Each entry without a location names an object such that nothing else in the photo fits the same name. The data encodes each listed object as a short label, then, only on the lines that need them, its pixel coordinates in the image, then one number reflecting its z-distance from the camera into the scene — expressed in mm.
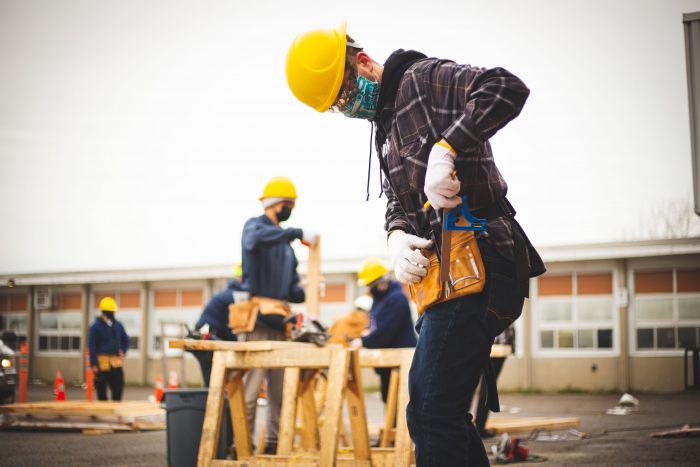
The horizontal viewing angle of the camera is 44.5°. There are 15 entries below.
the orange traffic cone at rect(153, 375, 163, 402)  18555
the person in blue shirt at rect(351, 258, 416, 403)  11062
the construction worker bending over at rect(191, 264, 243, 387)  9516
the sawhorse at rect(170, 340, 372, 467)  5828
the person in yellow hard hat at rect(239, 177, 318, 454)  8398
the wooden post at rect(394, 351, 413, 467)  6074
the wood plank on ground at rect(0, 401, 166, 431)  12719
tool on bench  7055
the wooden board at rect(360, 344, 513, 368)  7047
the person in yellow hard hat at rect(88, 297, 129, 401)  16469
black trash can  7480
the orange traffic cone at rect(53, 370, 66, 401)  17409
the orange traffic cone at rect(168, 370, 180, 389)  19464
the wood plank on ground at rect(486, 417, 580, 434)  11586
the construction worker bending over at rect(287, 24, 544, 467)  3127
